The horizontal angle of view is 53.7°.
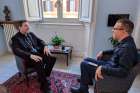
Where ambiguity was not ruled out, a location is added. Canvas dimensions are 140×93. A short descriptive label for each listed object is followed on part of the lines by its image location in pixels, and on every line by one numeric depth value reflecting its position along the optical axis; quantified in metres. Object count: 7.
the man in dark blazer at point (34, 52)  2.05
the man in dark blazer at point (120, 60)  1.41
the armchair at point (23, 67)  2.07
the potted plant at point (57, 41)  3.04
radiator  3.42
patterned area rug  2.18
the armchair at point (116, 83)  1.46
